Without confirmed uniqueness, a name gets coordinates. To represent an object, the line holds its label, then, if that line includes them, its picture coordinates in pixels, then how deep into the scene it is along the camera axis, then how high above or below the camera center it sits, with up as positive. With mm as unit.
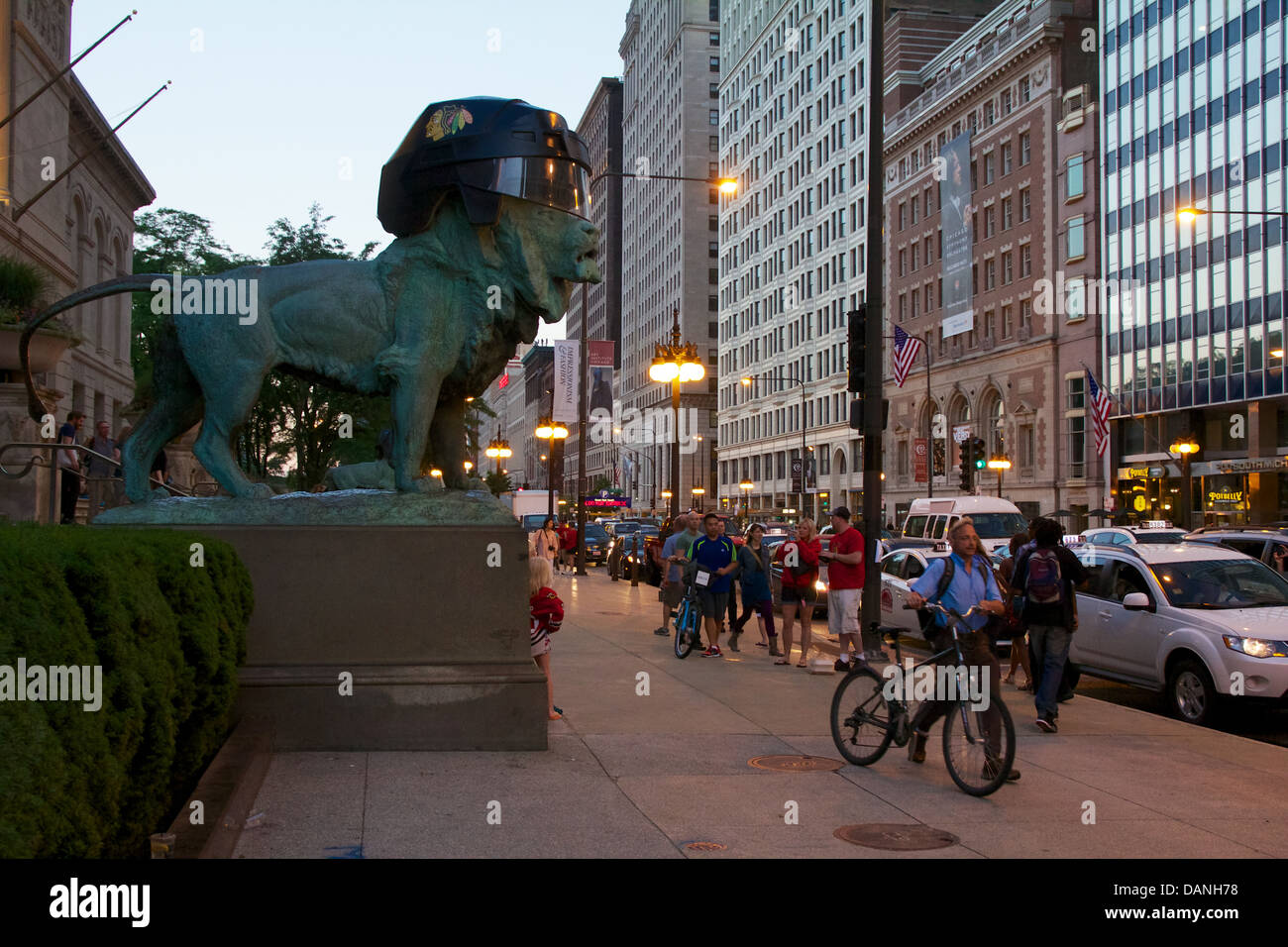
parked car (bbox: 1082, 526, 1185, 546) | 19219 -593
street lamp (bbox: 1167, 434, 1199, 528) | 45188 +1688
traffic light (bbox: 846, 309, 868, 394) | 16812 +1990
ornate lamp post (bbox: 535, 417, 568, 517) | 44669 +2611
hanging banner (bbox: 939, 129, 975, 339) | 71062 +15234
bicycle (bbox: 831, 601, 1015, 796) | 8438 -1632
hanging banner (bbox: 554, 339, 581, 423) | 40156 +4204
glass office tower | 49625 +10582
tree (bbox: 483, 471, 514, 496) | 76875 +1418
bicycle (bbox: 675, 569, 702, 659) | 16562 -1644
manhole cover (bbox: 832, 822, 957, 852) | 6891 -1895
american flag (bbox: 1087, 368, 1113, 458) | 43531 +2987
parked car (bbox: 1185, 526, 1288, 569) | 19859 -691
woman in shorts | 16297 -1000
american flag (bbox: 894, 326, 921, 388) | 45062 +5219
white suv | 11969 -1288
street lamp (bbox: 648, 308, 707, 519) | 26641 +2917
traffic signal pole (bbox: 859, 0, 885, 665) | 16250 +1620
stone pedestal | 8977 -877
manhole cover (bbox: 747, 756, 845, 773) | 9109 -1939
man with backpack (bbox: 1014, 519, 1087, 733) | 11305 -1002
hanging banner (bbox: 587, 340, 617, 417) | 52903 +4778
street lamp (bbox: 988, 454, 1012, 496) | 56406 +1676
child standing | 10742 -906
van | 27188 -433
